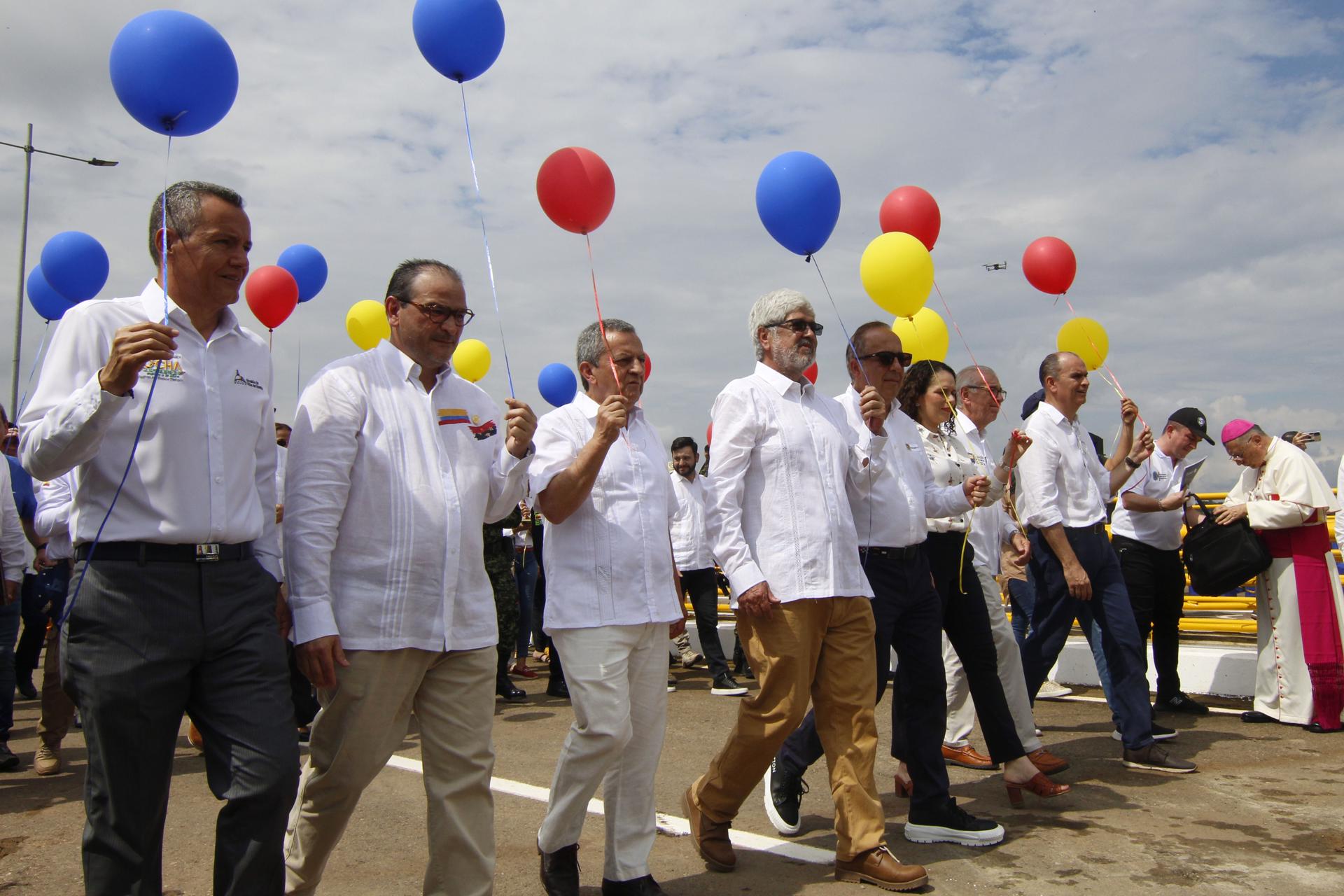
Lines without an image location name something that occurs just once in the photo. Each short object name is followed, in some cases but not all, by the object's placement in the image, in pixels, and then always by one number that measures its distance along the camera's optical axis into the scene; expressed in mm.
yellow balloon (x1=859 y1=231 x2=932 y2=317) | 5445
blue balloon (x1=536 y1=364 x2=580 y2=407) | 9672
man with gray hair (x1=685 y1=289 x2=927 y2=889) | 4152
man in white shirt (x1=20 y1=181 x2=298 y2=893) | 2602
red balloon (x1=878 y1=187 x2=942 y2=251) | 6516
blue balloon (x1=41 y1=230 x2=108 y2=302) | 7059
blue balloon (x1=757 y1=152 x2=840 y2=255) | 5004
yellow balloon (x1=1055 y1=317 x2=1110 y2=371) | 7113
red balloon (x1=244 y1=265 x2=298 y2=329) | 7133
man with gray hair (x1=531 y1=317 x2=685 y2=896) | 3791
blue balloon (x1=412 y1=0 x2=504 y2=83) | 4430
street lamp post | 12253
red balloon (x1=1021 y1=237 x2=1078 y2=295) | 7051
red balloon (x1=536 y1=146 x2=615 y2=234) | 4672
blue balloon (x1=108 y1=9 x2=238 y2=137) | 3379
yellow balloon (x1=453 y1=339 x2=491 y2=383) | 9500
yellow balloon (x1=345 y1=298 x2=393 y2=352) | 7887
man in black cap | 7430
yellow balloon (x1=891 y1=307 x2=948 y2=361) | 6566
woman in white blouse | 5027
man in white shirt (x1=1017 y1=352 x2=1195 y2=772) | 5828
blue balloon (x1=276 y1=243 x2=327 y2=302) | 7582
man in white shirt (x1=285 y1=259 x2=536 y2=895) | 3176
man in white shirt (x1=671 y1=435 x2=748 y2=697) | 9289
